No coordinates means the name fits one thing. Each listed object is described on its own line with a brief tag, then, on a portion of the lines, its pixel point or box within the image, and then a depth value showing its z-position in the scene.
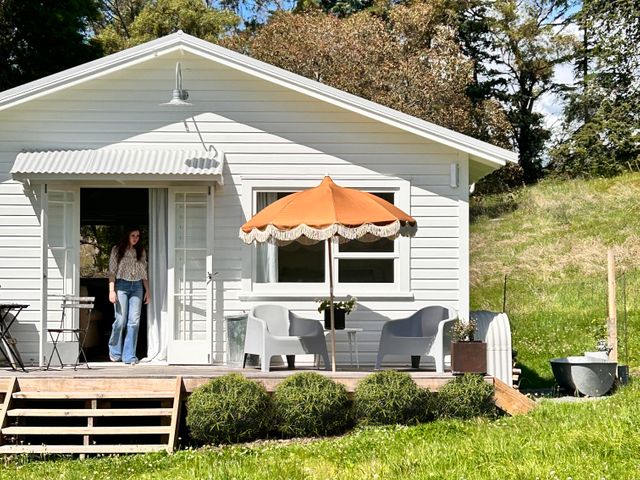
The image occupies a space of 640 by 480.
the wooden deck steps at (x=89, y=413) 9.34
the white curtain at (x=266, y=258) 11.80
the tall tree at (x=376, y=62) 27.41
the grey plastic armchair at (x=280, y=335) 10.54
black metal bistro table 10.59
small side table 11.16
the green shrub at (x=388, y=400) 9.57
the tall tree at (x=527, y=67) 35.12
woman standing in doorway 11.74
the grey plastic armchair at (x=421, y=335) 10.71
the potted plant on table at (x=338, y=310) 11.13
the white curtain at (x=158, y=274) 11.82
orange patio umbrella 9.79
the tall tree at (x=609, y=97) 31.59
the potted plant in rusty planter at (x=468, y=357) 10.12
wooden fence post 11.91
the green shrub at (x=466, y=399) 9.84
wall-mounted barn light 10.96
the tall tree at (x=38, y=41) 26.45
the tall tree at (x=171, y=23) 32.69
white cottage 11.55
